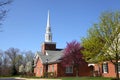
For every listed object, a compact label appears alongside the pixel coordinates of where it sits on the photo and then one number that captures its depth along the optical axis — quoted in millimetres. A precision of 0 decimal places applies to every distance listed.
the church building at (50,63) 25608
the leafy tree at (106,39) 15402
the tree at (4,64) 41040
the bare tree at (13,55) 52143
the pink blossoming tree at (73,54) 22562
